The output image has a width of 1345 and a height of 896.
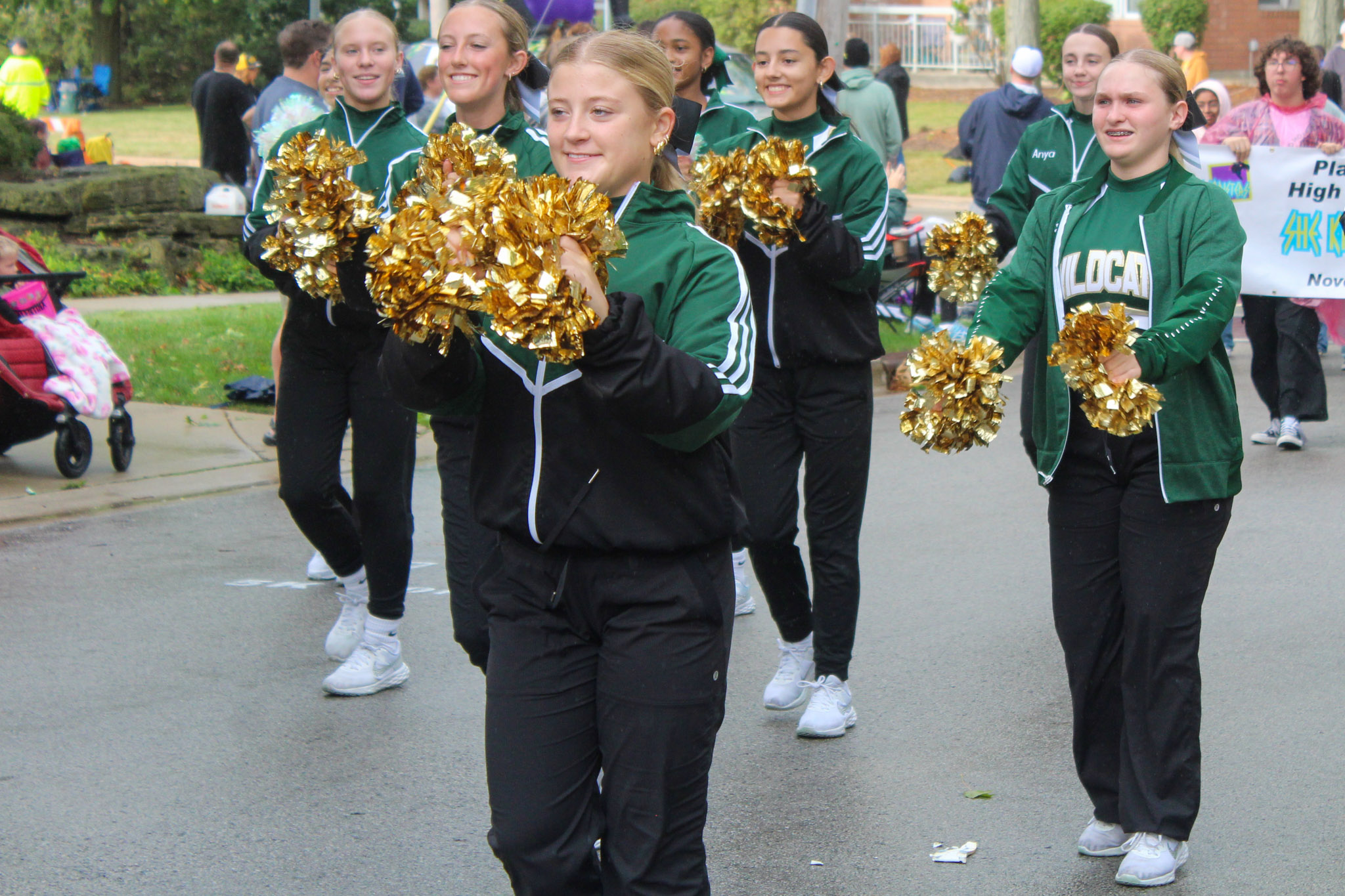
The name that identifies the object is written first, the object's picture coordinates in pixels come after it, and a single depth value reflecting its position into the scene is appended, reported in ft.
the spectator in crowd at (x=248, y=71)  72.33
